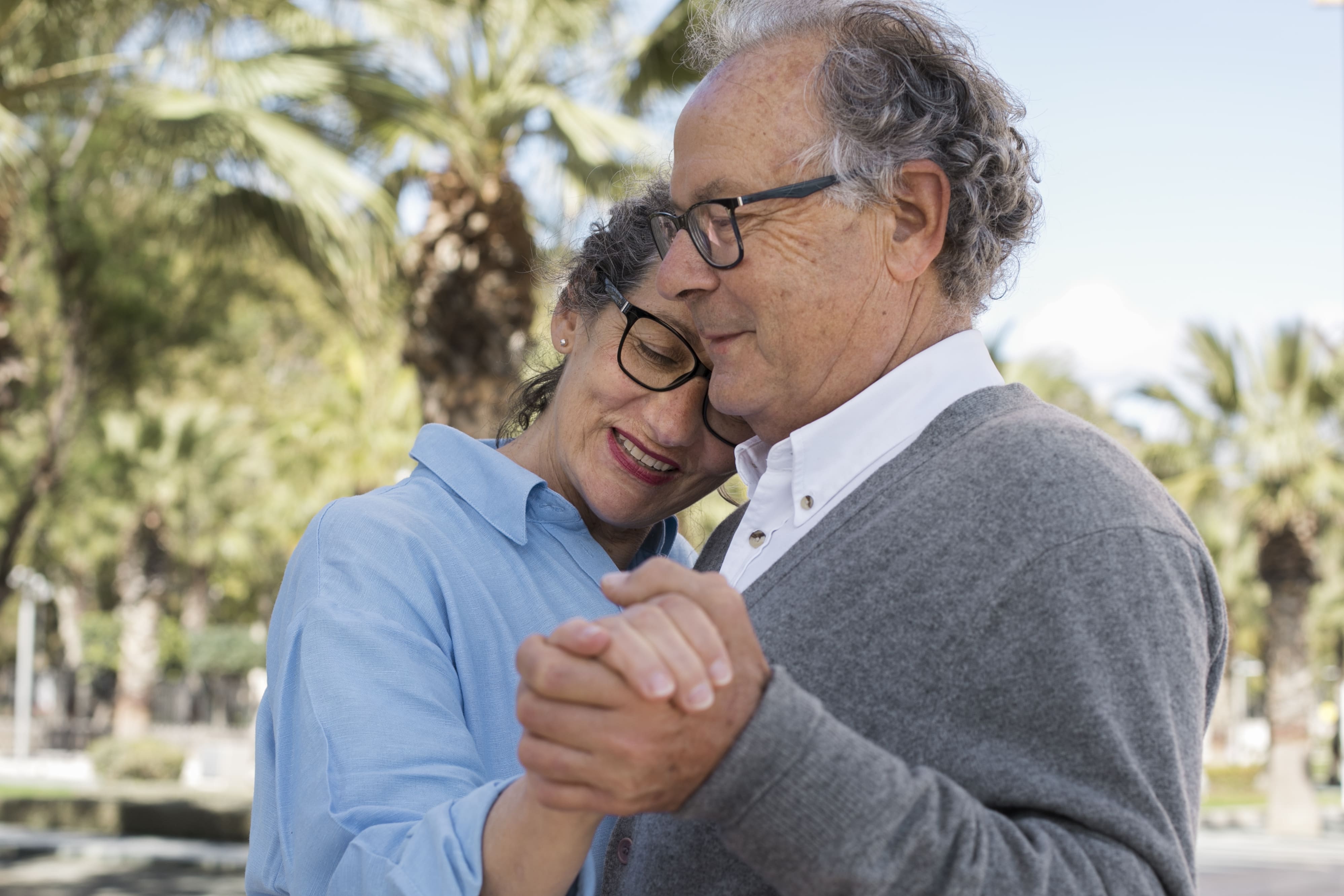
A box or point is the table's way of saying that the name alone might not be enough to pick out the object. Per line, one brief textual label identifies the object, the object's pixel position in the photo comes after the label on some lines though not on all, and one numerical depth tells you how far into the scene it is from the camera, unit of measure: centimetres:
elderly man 109
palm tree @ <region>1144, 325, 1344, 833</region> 1811
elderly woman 132
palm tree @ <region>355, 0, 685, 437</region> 839
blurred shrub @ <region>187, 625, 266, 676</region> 3478
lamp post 2731
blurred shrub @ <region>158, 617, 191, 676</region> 3403
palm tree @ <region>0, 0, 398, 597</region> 805
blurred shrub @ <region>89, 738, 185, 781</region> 2077
